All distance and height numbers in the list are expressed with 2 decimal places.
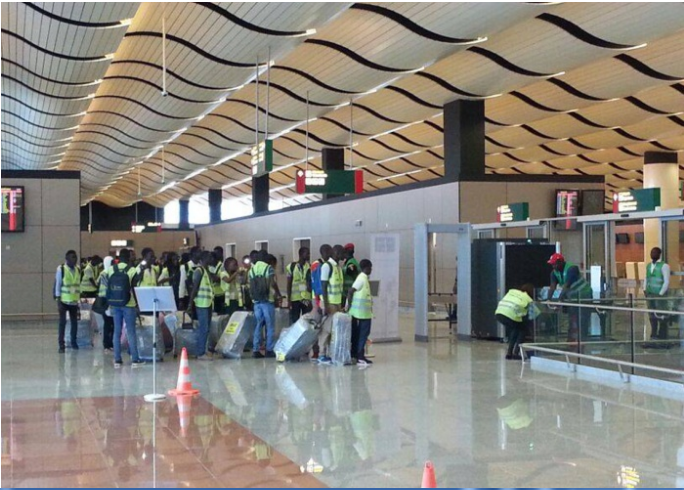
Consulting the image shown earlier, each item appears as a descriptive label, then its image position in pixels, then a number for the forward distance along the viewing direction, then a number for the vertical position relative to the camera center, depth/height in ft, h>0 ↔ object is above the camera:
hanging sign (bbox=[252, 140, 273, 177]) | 61.26 +7.88
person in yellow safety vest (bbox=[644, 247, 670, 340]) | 44.59 -0.75
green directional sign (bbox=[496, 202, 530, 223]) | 57.16 +3.57
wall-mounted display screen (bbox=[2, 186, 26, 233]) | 69.41 +4.76
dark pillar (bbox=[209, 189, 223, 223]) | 160.24 +9.39
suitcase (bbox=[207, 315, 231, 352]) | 46.80 -3.47
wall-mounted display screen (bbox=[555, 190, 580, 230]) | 68.43 +4.90
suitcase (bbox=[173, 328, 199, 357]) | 44.71 -3.76
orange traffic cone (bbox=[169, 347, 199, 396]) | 32.15 -4.44
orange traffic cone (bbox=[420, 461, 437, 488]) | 15.01 -3.73
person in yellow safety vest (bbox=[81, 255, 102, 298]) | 56.49 -0.77
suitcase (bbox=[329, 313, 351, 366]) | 41.78 -3.79
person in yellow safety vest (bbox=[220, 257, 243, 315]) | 45.35 -1.06
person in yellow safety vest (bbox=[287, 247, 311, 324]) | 47.98 -1.14
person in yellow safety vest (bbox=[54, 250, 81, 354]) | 46.16 -1.22
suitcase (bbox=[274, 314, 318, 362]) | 42.42 -3.68
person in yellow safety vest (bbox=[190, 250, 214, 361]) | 42.42 -1.38
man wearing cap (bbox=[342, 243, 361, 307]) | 44.80 -0.30
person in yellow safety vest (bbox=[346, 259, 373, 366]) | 40.60 -1.94
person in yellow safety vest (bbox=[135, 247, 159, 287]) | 41.78 -0.15
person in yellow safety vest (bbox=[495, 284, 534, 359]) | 42.75 -2.42
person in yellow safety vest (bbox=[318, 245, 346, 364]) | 42.32 -1.21
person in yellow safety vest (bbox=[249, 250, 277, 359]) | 43.09 -1.66
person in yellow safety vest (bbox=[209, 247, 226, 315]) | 46.55 -1.18
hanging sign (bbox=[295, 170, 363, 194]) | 76.89 +7.69
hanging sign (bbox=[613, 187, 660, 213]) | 44.04 +3.26
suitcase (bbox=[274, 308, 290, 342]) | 47.11 -2.92
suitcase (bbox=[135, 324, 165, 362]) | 43.19 -3.73
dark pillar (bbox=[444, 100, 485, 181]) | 69.82 +10.12
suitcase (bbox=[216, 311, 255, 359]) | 44.65 -3.58
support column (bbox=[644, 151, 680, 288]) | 87.15 +9.90
